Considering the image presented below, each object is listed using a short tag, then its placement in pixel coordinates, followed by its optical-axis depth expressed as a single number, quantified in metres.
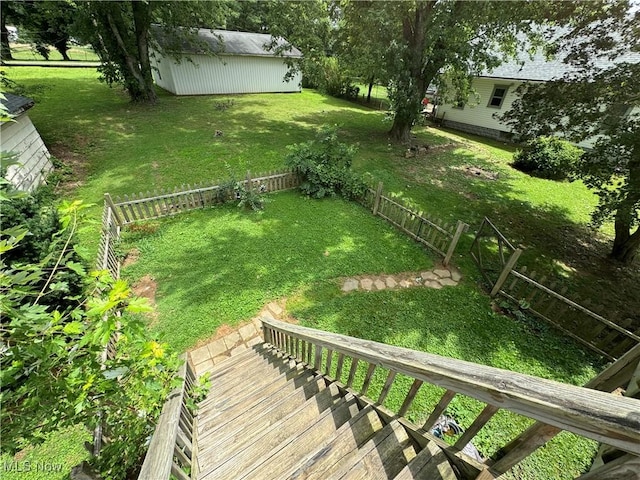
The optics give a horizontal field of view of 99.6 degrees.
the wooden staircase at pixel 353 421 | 0.93
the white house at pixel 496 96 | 15.52
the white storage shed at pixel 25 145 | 7.08
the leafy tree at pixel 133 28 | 13.60
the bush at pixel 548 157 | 11.65
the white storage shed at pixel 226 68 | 19.88
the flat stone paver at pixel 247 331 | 4.74
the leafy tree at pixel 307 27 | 13.25
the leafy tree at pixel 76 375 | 1.27
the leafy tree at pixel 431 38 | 10.05
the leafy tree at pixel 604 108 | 5.39
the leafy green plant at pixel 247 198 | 8.00
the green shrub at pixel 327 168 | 8.88
